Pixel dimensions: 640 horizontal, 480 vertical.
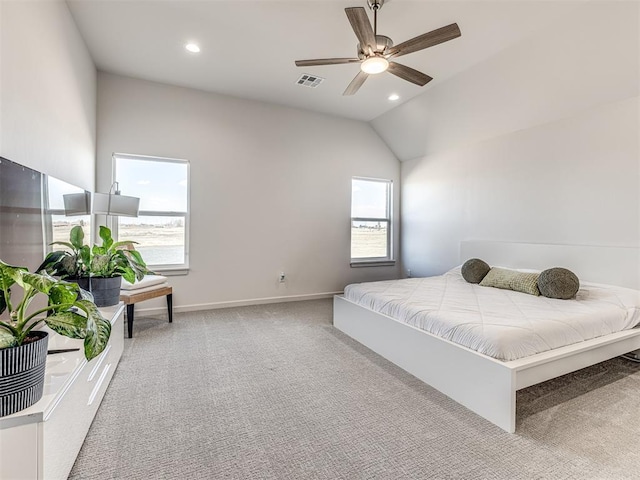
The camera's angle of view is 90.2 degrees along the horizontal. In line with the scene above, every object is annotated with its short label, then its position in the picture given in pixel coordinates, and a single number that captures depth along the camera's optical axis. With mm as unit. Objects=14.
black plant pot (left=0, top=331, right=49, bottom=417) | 1106
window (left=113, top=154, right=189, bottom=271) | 4141
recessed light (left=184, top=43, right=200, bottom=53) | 3340
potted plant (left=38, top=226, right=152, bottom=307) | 2213
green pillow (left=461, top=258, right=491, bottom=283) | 3828
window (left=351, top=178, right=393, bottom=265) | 5684
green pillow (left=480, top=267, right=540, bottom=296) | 3154
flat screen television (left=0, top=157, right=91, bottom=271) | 1640
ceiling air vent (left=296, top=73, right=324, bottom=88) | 4004
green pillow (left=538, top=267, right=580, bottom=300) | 2848
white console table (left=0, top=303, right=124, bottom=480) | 1110
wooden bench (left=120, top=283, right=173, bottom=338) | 3274
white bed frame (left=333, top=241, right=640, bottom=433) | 1877
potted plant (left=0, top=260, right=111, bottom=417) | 1125
